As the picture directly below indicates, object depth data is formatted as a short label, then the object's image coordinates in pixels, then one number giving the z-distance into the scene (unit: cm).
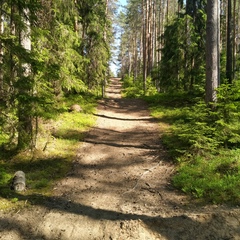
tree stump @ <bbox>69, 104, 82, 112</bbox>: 1411
